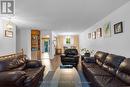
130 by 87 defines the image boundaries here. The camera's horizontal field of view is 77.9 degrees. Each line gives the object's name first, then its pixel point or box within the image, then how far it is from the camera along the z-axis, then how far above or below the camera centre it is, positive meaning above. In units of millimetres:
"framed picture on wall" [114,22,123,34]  2269 +470
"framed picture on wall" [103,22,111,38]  2890 +530
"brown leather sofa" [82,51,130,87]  1643 -758
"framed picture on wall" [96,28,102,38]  3618 +531
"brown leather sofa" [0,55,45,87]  1481 -668
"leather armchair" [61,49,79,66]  4381 -797
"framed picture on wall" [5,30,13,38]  3420 +463
